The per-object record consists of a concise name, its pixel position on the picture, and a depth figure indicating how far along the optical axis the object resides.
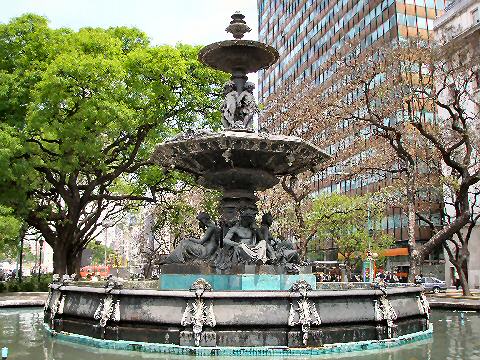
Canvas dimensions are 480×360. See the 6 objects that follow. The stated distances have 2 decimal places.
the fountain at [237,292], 9.30
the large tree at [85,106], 23.27
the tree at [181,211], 30.74
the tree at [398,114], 23.83
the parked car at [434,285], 38.16
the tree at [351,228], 42.97
